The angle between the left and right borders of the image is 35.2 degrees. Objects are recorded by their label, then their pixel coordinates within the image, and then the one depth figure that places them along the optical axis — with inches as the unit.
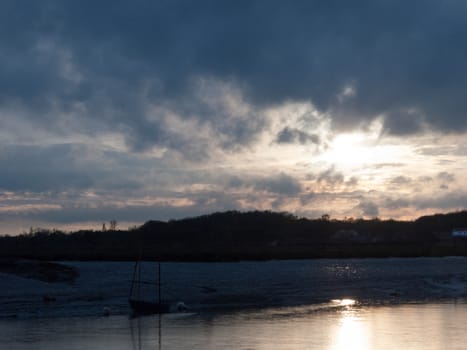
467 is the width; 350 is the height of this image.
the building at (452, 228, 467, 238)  6097.0
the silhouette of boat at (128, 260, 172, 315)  1476.4
